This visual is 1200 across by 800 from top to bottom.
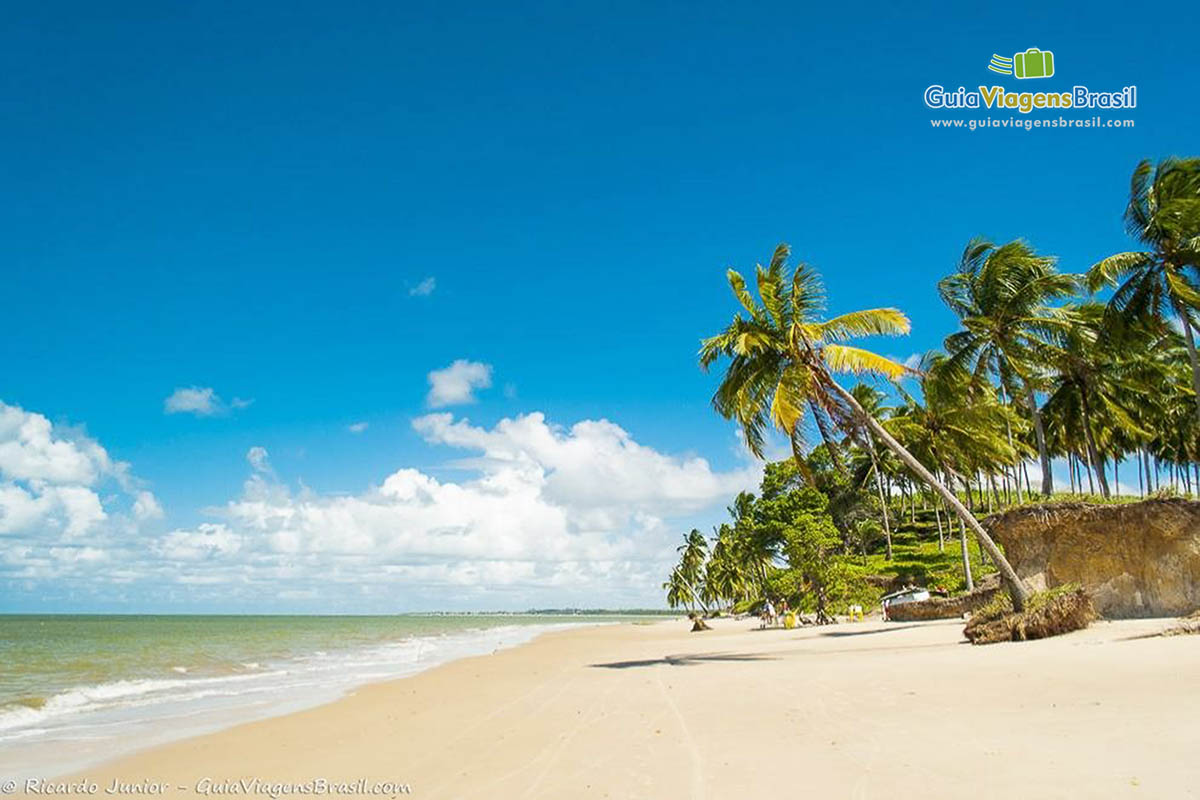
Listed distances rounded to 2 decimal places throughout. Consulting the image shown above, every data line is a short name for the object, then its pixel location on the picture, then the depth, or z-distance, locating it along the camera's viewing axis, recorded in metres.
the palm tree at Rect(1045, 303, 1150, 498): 24.53
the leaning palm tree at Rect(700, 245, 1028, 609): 17.42
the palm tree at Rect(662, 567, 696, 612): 78.25
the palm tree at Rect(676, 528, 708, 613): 83.81
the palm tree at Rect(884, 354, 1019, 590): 24.77
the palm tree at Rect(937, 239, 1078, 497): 23.50
